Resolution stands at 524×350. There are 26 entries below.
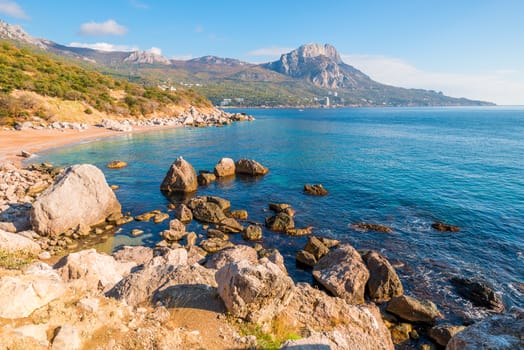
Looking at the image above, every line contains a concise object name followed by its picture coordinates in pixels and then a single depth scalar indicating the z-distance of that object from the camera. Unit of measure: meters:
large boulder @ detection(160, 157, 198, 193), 36.22
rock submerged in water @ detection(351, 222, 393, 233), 25.53
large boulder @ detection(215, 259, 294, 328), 9.64
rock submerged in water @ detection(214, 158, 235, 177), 43.06
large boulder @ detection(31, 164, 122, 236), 22.73
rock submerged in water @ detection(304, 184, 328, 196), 35.53
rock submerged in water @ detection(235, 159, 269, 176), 44.22
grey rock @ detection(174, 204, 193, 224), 27.58
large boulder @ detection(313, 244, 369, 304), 16.61
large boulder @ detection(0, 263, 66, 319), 8.00
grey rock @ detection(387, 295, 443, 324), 15.06
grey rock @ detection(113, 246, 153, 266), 19.67
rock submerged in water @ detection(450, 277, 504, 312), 16.44
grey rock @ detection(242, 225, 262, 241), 24.33
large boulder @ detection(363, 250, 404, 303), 16.92
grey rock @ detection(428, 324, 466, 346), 13.56
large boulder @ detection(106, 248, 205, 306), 11.74
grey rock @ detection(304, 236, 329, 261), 21.05
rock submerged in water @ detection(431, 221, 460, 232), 25.48
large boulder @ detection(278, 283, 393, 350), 9.80
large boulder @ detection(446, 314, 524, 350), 6.98
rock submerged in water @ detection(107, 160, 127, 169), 47.16
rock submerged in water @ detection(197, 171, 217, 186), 40.12
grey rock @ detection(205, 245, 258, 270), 18.59
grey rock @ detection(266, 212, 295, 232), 25.88
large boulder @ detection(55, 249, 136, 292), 14.63
